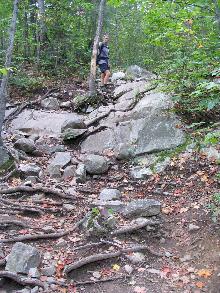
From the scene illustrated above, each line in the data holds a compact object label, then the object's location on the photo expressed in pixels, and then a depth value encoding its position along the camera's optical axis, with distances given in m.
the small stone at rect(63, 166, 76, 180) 9.31
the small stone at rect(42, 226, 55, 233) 6.55
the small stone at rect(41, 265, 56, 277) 5.36
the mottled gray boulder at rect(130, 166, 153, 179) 8.82
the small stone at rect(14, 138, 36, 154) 10.58
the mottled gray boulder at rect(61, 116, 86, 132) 11.60
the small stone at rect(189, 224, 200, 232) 6.52
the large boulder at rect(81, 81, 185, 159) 9.70
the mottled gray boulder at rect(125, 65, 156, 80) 17.92
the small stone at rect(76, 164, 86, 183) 9.05
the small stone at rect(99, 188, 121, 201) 7.95
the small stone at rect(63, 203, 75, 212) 7.61
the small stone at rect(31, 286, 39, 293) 4.88
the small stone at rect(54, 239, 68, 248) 6.20
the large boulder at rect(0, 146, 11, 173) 9.47
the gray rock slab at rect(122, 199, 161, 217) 6.98
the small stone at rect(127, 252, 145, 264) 5.87
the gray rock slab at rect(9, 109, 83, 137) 12.52
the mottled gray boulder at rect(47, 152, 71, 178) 9.37
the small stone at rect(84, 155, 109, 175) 9.34
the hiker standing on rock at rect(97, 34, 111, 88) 14.70
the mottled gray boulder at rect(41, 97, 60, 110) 14.60
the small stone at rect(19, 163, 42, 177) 9.07
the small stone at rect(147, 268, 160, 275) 5.66
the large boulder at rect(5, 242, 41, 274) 5.21
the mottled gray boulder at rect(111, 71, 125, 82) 17.55
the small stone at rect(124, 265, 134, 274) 5.64
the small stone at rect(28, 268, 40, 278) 5.20
